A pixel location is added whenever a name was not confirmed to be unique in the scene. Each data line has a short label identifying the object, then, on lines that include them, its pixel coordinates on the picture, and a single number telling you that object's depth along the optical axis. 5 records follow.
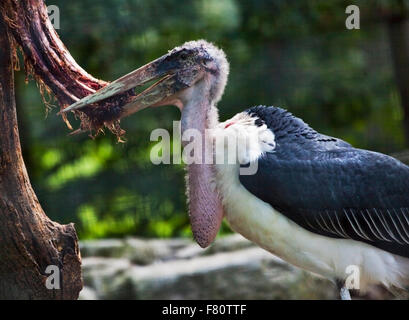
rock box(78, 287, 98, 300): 4.48
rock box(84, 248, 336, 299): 4.63
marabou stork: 3.04
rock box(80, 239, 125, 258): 5.13
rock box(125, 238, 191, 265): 5.12
